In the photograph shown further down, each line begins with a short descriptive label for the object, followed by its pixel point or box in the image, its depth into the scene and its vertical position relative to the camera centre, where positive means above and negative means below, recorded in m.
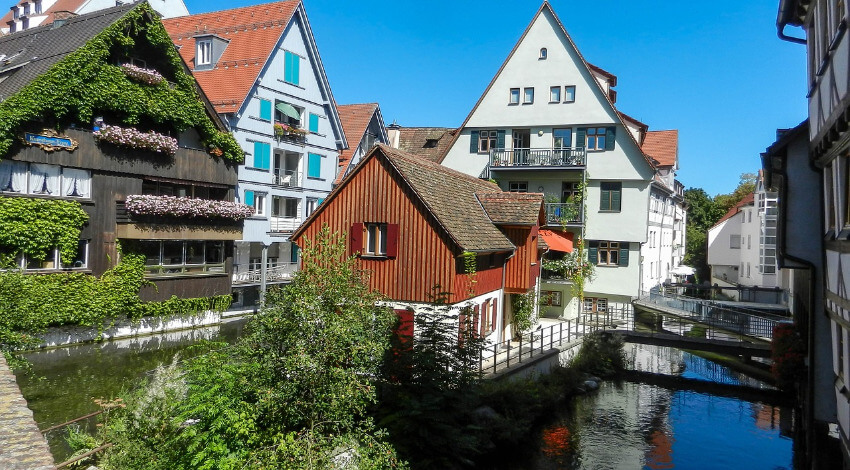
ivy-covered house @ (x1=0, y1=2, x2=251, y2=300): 22.20 +3.14
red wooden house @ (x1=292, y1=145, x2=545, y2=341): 20.02 +0.46
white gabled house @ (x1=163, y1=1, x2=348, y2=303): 33.62 +7.37
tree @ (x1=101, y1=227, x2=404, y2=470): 10.06 -2.71
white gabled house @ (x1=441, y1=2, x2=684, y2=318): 32.09 +4.85
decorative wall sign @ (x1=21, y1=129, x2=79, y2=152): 22.09 +3.41
